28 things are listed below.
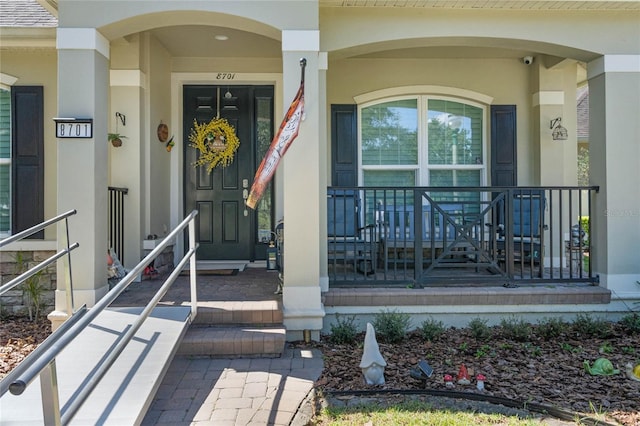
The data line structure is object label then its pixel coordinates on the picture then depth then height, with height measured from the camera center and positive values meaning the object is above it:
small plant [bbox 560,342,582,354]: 3.71 -1.22
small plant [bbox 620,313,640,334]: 4.13 -1.14
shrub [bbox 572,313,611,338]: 4.06 -1.15
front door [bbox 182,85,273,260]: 6.01 +0.34
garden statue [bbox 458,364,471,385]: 3.08 -1.20
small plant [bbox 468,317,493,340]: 4.05 -1.16
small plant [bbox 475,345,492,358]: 3.62 -1.22
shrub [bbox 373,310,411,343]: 3.95 -1.10
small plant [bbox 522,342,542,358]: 3.66 -1.22
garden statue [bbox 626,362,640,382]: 3.10 -1.20
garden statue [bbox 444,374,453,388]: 3.06 -1.23
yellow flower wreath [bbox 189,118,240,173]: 5.98 +0.85
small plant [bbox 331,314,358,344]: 3.93 -1.13
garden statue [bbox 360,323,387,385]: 3.04 -1.09
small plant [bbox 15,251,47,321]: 4.65 -0.88
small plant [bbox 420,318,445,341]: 4.04 -1.15
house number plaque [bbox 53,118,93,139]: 3.79 +0.67
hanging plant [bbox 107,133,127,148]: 4.93 +0.75
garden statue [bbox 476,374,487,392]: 2.97 -1.19
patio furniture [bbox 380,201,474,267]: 4.36 -0.35
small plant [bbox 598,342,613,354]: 3.67 -1.22
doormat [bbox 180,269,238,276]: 5.36 -0.80
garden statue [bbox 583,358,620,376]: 3.23 -1.21
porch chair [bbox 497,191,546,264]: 5.32 -0.34
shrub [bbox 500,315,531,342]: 4.00 -1.15
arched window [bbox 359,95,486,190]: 5.93 +0.81
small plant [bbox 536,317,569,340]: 4.07 -1.16
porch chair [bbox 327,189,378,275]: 4.53 -0.33
